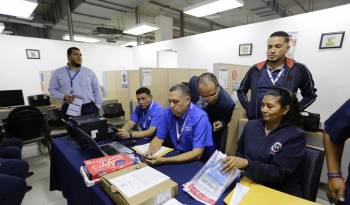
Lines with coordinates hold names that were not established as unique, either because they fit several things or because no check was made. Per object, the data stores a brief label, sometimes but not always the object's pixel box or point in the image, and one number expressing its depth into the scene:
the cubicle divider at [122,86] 3.80
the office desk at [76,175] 1.00
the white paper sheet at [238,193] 0.89
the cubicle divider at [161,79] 3.27
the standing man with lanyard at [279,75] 1.62
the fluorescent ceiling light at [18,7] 3.01
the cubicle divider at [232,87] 2.77
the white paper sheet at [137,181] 0.88
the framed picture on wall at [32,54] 4.42
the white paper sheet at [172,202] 0.89
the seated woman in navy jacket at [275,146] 1.04
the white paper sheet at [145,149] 1.47
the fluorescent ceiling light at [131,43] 8.23
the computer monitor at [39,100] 4.10
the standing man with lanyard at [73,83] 2.54
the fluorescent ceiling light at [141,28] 4.47
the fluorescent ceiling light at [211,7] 3.21
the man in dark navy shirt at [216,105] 1.63
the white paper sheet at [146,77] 3.21
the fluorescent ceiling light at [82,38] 5.54
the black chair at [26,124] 2.74
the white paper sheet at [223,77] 2.71
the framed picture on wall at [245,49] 3.59
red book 1.09
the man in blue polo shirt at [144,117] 1.87
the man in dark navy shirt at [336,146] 0.87
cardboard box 0.81
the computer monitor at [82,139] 1.37
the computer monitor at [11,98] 3.89
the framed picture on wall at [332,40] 2.58
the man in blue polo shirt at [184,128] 1.40
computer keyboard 1.47
